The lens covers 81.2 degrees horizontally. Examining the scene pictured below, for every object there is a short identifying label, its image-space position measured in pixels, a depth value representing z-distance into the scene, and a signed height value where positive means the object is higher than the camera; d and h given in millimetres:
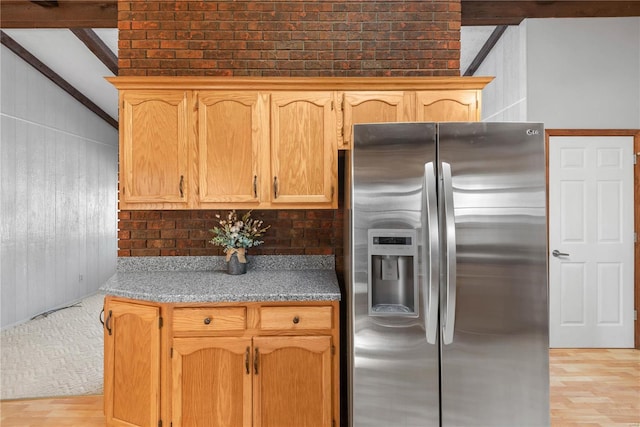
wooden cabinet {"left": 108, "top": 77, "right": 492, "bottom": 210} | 2418 +526
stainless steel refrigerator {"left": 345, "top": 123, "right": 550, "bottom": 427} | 1746 -305
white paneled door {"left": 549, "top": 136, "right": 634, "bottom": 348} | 3562 -287
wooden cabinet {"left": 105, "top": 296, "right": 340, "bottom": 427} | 2010 -825
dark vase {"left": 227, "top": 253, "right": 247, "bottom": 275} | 2506 -359
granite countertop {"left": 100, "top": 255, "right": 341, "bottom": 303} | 2031 -430
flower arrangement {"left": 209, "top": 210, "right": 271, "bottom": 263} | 2516 -149
